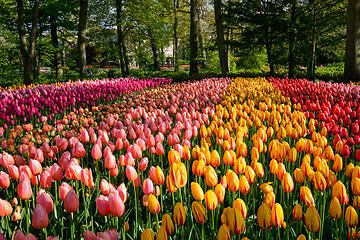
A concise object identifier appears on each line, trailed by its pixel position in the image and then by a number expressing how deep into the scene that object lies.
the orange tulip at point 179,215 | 1.45
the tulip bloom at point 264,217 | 1.37
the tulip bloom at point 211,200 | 1.53
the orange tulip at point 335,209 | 1.44
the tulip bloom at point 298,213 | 1.52
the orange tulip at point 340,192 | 1.55
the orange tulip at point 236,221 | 1.33
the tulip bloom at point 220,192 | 1.62
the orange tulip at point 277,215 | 1.40
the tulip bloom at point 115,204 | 1.44
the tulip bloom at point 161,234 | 1.27
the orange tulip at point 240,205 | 1.43
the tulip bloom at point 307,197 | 1.52
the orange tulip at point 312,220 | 1.34
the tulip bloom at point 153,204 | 1.54
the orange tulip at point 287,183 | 1.68
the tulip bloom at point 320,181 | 1.70
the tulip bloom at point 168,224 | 1.39
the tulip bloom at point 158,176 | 1.78
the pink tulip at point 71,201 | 1.50
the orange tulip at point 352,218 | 1.43
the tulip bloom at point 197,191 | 1.57
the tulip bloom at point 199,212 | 1.44
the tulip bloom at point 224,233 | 1.25
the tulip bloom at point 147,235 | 1.24
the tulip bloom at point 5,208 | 1.55
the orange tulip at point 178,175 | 1.67
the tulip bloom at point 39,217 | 1.41
